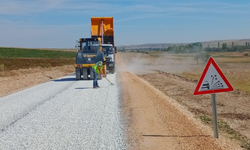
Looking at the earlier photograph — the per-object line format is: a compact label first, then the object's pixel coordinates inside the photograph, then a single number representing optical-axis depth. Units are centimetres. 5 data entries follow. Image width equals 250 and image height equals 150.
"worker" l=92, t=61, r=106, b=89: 1936
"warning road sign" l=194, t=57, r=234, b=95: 748
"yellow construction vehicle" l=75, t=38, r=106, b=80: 2577
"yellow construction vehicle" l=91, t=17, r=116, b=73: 3191
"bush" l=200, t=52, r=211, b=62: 6331
